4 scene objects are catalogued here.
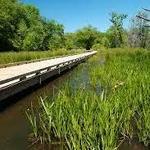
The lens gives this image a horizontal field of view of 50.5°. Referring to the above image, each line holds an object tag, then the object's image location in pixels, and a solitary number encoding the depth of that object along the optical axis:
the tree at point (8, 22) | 24.52
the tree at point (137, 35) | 33.48
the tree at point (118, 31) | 38.84
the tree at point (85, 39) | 56.04
